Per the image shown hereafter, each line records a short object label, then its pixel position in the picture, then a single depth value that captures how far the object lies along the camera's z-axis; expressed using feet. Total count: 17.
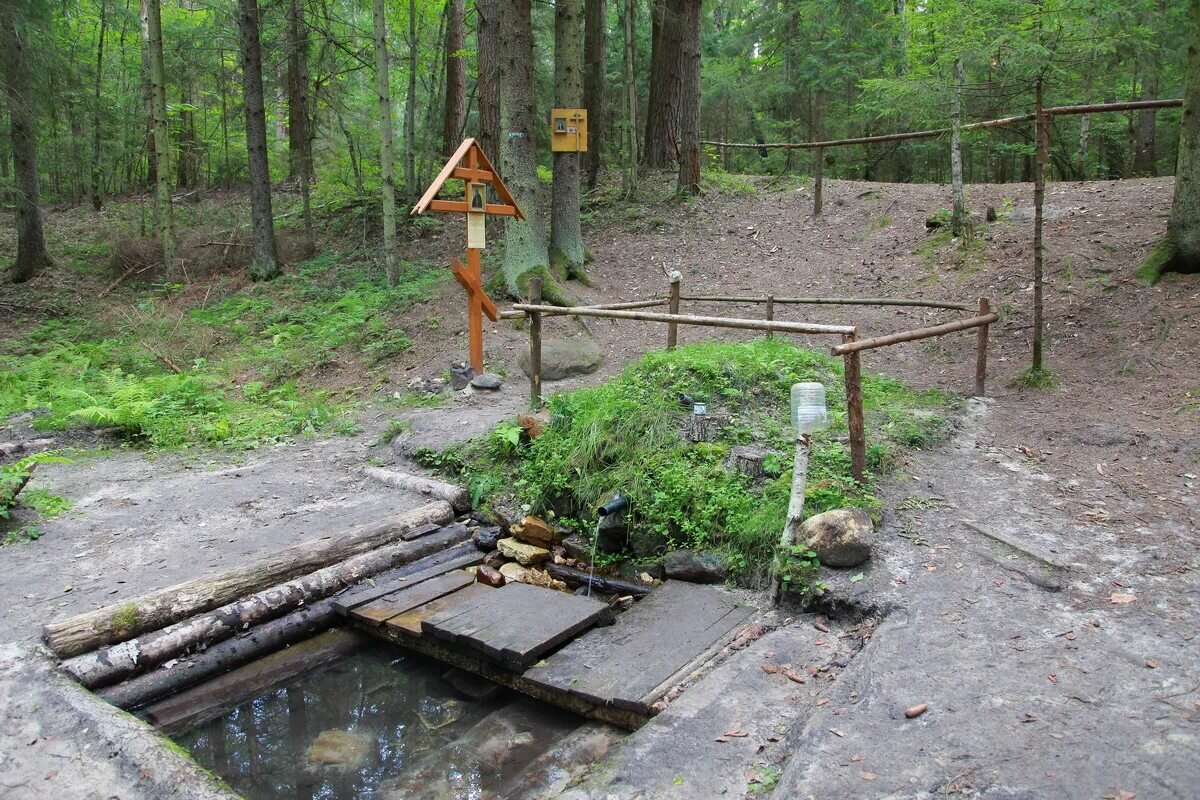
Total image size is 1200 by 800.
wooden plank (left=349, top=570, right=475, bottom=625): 18.37
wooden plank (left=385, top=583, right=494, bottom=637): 17.63
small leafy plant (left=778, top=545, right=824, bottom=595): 16.39
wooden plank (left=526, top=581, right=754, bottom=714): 14.61
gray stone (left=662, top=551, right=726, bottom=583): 18.48
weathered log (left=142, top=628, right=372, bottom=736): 15.11
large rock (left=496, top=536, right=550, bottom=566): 21.40
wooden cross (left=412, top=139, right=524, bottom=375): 29.58
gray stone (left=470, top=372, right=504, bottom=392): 31.50
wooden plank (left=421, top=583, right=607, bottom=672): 16.16
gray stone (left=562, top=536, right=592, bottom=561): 21.22
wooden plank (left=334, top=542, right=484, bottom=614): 19.07
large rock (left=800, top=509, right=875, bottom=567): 16.51
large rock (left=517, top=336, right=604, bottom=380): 33.04
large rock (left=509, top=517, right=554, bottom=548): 21.90
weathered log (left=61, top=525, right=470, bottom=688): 15.01
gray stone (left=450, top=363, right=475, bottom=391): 32.22
